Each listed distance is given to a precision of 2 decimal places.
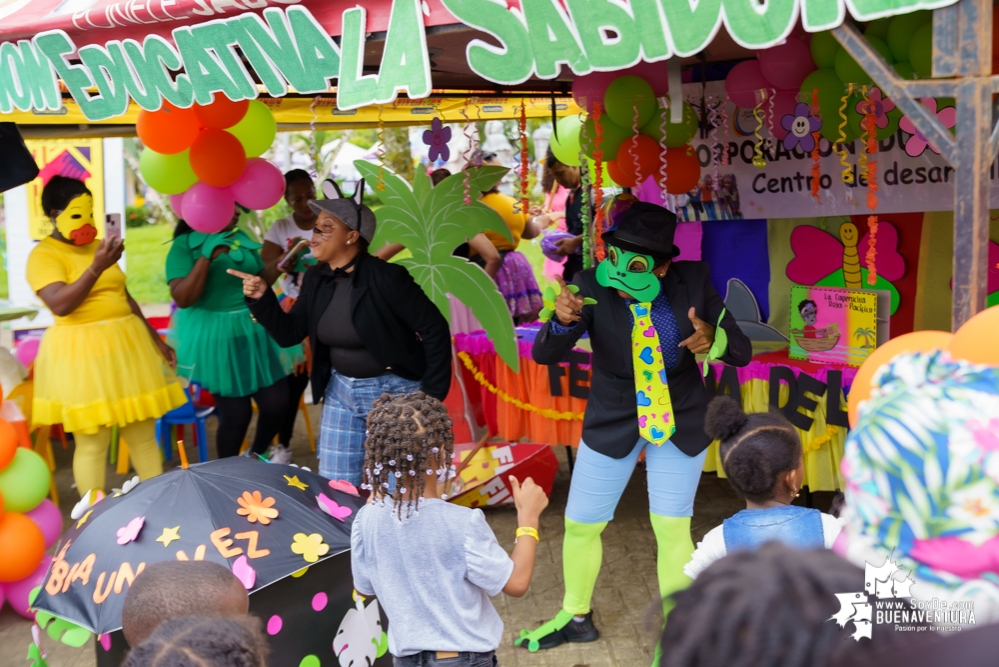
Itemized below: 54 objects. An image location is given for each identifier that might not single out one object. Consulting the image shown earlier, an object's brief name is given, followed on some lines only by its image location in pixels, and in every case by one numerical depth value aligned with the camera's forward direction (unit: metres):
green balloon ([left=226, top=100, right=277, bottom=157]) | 4.64
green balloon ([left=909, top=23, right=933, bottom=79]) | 3.12
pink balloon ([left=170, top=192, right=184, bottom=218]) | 4.72
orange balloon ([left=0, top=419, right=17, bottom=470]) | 3.93
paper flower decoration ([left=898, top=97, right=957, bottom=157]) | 3.89
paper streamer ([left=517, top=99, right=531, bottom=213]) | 4.66
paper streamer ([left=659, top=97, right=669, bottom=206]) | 4.64
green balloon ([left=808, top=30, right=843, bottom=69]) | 3.78
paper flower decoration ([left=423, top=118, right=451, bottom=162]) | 4.51
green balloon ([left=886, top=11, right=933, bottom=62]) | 3.27
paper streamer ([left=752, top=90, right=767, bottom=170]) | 4.40
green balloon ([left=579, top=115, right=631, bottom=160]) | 4.72
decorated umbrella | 2.40
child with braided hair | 2.24
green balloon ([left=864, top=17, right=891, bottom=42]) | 3.49
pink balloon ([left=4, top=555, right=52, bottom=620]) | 4.05
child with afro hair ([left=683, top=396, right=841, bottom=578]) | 2.28
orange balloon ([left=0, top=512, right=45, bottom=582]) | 3.90
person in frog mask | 3.33
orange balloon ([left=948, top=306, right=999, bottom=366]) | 1.77
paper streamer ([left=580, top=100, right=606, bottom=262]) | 4.43
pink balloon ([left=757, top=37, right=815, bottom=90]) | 3.92
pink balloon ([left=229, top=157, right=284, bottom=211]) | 4.71
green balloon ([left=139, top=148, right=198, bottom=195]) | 4.52
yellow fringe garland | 5.15
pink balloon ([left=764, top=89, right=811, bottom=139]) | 4.43
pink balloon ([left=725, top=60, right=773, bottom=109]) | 4.40
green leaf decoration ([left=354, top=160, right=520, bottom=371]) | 5.06
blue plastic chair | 6.22
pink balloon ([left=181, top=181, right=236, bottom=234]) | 4.60
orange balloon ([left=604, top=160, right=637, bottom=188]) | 4.94
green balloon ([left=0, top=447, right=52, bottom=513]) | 3.99
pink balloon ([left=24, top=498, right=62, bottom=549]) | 4.12
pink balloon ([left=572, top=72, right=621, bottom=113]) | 4.41
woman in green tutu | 5.12
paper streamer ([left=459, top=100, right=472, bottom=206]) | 5.05
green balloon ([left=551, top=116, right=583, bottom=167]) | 6.05
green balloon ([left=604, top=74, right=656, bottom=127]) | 4.30
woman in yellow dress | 4.62
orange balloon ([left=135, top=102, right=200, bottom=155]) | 4.15
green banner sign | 2.49
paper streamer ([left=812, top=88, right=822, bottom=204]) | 3.95
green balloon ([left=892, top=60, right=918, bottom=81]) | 3.48
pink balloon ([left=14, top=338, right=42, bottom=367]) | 6.23
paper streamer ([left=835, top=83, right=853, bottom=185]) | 3.88
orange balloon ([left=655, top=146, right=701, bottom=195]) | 4.88
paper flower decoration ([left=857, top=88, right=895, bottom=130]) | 3.78
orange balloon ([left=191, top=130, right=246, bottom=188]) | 4.41
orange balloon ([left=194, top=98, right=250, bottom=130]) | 4.24
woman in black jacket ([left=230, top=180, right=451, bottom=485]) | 3.85
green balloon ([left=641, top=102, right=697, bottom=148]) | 4.70
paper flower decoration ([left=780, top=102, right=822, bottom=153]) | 4.12
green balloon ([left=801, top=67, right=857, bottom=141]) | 3.87
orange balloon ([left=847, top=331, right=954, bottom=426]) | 2.05
